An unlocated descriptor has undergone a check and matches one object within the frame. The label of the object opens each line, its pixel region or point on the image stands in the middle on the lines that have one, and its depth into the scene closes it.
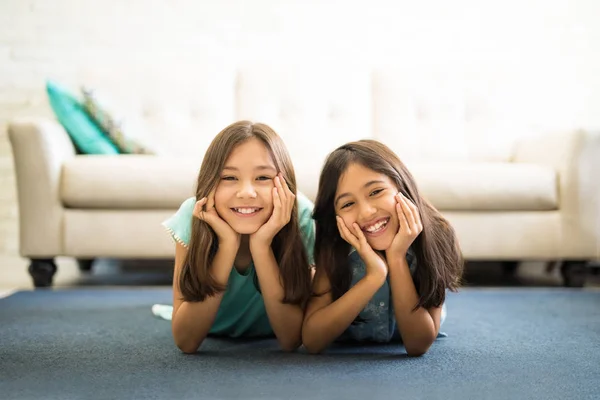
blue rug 0.92
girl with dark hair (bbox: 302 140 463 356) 1.11
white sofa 2.17
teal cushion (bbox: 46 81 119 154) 2.43
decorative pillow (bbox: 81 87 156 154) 2.48
